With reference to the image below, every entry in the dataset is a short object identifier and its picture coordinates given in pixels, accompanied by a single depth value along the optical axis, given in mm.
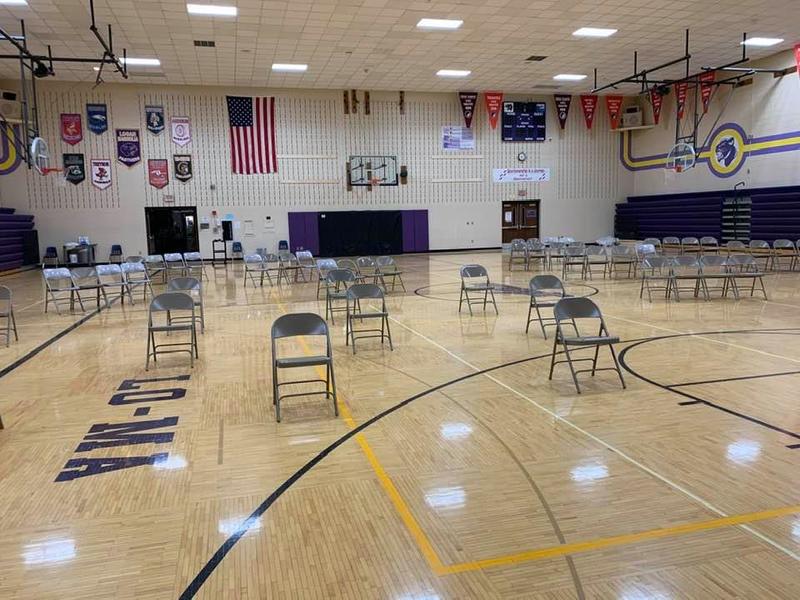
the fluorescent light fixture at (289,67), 20531
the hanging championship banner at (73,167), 22391
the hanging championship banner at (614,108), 27016
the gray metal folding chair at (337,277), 10046
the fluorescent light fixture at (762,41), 18828
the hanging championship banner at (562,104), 26594
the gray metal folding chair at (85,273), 11320
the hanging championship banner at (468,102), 25547
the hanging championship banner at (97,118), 22422
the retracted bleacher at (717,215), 20000
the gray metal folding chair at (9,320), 8844
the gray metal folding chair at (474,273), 10422
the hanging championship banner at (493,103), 25525
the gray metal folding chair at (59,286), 11305
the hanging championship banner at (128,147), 22875
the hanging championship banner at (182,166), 23469
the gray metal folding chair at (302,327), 5676
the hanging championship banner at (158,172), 23281
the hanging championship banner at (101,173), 22750
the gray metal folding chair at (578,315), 6117
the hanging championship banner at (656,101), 25188
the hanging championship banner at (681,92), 23047
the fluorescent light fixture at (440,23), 16391
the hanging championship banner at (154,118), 22969
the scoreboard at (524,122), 26672
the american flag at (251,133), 23844
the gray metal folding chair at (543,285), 8242
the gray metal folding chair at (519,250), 18203
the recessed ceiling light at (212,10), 14734
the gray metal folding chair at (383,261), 12805
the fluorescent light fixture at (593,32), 17517
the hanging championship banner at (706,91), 22688
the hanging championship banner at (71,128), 22219
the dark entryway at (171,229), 23719
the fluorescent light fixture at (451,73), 22047
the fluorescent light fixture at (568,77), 23266
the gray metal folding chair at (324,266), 12828
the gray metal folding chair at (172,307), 7243
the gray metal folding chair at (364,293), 7723
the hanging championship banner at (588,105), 26734
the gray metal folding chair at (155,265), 16656
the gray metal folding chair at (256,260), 15656
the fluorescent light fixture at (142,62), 19312
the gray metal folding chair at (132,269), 12564
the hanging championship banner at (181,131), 23297
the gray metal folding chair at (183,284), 8781
